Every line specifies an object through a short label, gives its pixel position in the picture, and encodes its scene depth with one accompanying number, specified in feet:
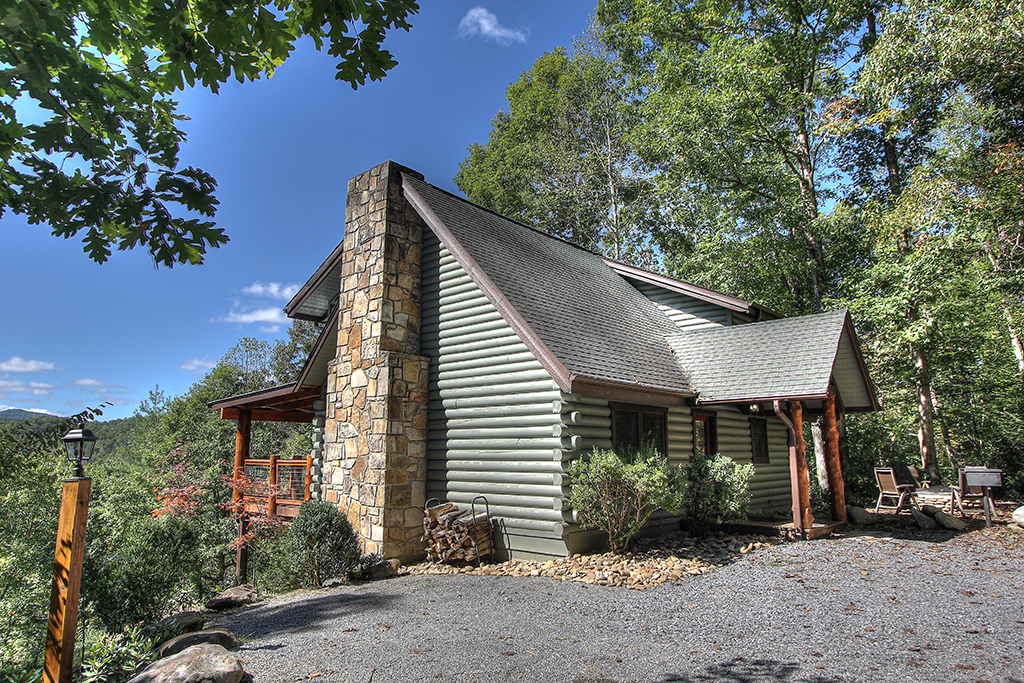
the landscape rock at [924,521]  36.71
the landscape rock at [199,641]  16.44
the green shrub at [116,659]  15.24
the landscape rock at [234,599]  25.98
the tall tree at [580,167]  83.76
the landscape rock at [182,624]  19.31
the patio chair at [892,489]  40.63
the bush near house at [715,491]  32.07
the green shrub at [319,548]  28.68
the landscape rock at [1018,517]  35.65
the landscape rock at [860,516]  38.33
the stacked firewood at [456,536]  29.63
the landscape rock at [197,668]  13.74
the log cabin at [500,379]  29.27
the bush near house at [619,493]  26.76
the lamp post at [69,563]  14.06
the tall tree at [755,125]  64.28
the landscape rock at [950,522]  36.29
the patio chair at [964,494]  39.35
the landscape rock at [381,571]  28.58
